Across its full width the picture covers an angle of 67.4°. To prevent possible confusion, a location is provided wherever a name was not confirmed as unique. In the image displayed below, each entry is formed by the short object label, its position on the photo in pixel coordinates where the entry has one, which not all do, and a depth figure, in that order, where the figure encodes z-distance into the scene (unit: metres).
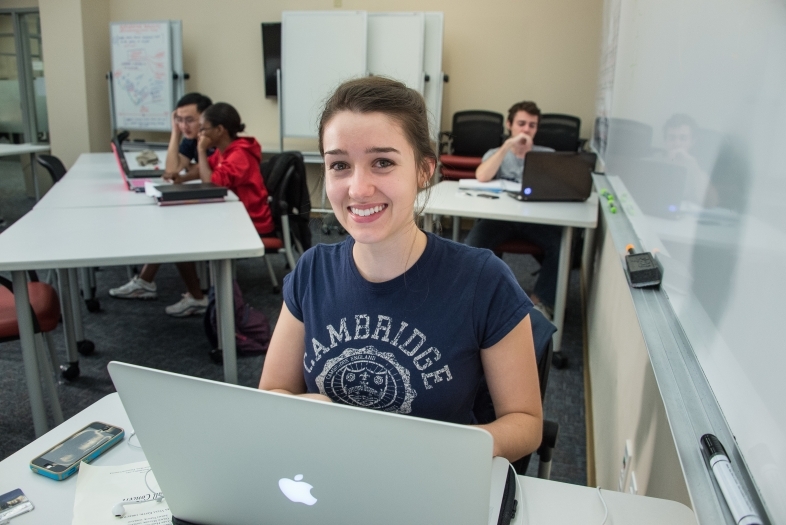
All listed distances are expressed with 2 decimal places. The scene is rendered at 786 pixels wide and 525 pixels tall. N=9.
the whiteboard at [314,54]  5.28
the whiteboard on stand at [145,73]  5.74
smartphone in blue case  0.89
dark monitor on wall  5.79
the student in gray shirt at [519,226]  3.18
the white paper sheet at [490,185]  3.41
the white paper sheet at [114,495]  0.80
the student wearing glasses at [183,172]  3.31
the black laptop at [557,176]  3.00
